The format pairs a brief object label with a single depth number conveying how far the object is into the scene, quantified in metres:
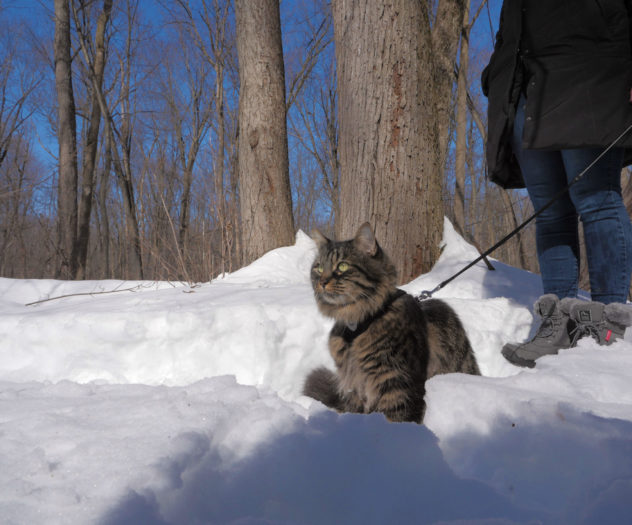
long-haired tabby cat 1.64
